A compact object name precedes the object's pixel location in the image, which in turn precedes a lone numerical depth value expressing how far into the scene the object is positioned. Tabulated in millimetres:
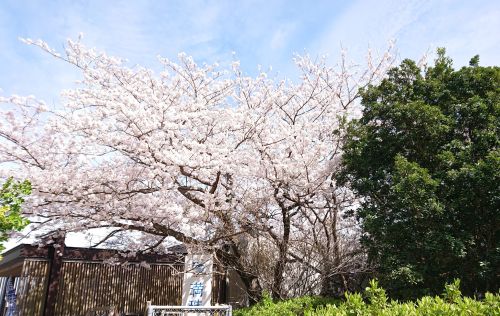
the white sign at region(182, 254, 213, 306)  7566
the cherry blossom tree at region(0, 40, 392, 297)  7305
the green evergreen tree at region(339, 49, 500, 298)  5879
